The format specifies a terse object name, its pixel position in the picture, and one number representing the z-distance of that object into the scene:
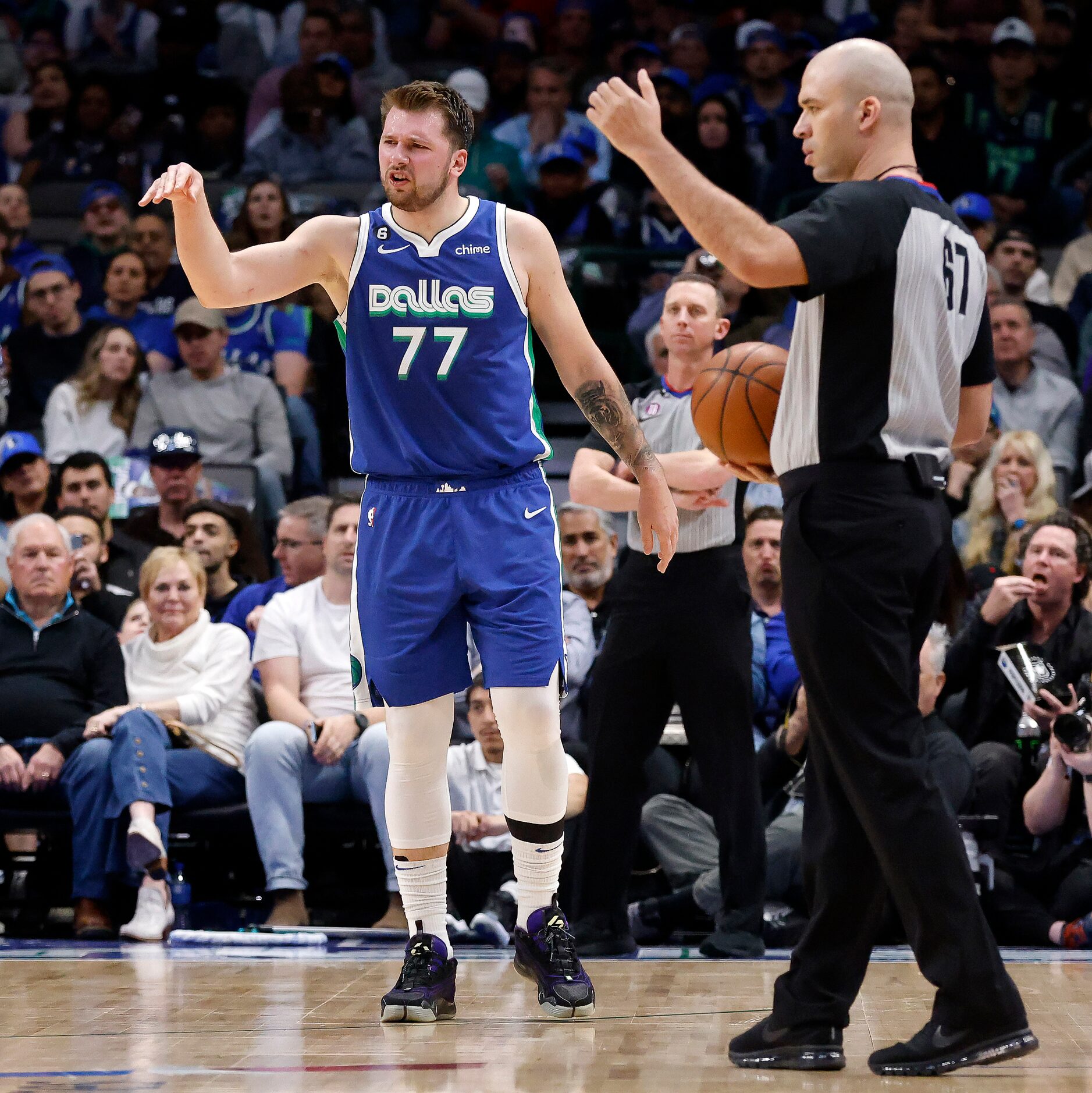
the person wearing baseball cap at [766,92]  23.52
